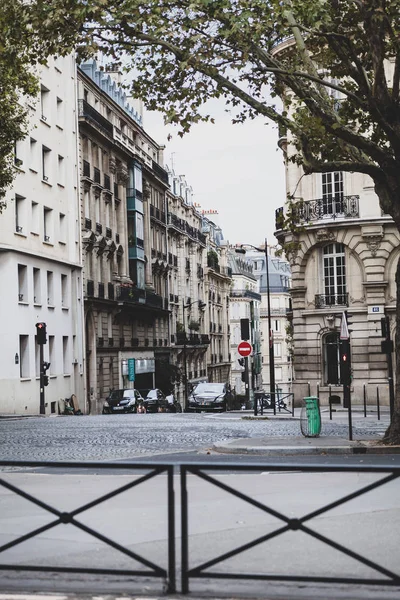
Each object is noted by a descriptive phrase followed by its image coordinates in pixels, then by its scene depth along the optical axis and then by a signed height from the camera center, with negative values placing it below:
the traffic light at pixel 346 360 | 19.65 +0.41
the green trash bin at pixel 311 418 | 20.52 -0.73
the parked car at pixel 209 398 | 45.09 -0.62
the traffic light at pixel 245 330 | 34.41 +1.81
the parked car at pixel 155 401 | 47.25 -0.76
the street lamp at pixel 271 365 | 46.53 +0.82
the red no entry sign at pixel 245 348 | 34.22 +1.16
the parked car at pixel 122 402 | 44.84 -0.71
